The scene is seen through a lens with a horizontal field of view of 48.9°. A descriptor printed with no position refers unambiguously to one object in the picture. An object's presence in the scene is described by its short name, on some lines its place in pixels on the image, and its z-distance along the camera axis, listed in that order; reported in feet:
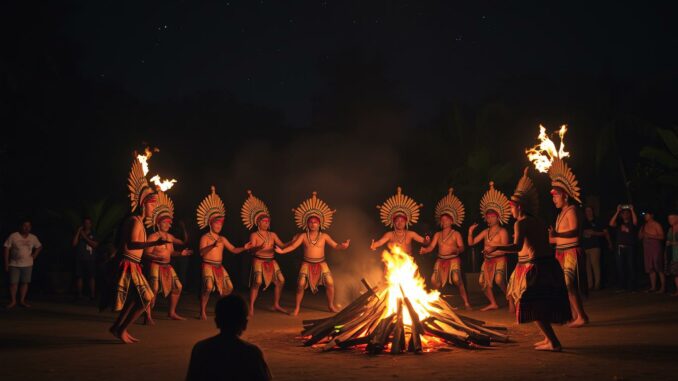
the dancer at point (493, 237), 42.80
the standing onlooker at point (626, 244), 47.19
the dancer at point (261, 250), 42.32
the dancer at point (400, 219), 44.42
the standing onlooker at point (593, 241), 49.30
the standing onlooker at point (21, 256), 43.57
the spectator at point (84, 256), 51.11
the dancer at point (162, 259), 38.04
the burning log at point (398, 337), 25.74
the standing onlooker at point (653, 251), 44.55
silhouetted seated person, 12.21
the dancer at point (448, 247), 44.21
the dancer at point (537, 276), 25.17
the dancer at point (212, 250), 40.04
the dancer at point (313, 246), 43.01
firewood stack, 26.23
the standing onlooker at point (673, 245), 41.64
